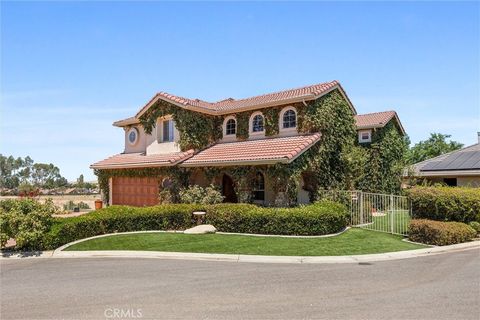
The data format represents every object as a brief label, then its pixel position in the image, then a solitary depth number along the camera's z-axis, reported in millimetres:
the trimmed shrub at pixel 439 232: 13812
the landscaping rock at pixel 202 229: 15736
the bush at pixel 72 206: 30488
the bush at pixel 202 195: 19812
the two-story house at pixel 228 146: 19250
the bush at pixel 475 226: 15391
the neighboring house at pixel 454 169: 25088
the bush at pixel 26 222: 13227
